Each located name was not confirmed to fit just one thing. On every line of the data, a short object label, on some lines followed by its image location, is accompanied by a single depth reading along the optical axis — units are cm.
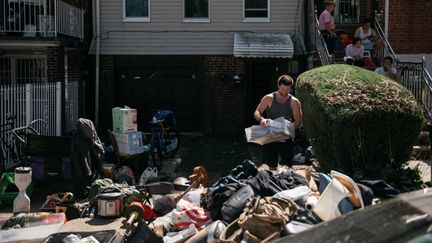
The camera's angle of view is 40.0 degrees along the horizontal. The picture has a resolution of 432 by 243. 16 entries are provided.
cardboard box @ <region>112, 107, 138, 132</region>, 1112
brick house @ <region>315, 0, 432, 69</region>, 1603
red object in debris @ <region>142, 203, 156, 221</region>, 742
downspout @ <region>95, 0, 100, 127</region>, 1869
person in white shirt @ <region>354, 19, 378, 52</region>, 1518
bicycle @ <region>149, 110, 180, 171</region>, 1295
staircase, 986
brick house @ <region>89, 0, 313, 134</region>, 1873
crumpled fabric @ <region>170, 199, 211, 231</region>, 666
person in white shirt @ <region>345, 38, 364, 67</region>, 1401
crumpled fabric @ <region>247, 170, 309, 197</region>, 672
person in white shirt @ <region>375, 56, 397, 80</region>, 1231
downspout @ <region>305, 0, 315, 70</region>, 1718
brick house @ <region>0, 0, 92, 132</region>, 1516
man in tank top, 838
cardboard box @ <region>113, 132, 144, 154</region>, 1098
